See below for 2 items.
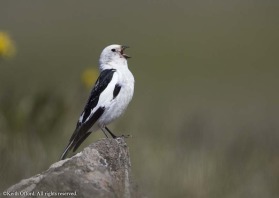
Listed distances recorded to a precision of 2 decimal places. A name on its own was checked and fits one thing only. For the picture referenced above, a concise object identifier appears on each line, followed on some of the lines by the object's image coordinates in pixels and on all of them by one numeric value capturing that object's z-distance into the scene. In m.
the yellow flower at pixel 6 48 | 19.81
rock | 12.39
